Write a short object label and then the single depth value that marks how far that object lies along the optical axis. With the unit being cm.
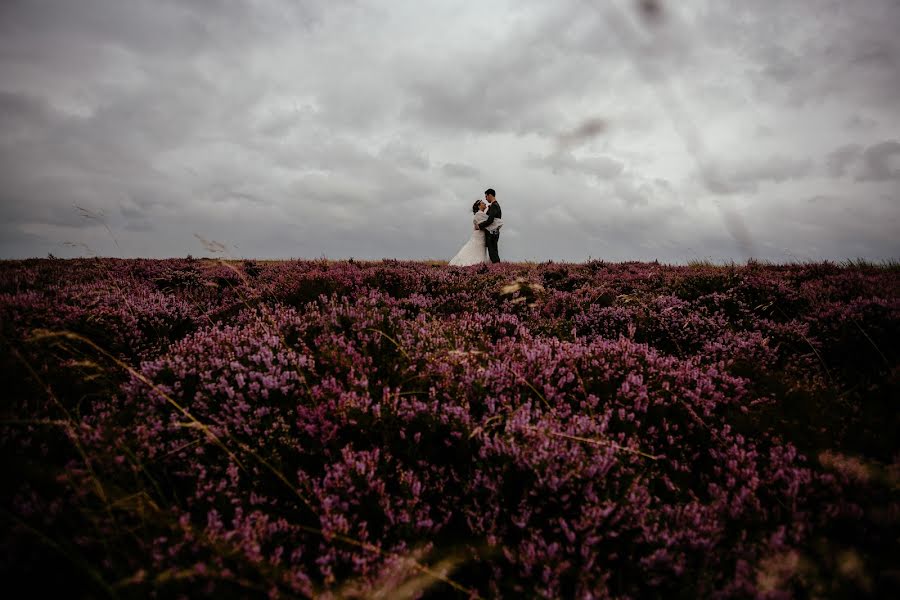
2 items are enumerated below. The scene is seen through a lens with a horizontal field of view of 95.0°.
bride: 1652
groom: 1677
